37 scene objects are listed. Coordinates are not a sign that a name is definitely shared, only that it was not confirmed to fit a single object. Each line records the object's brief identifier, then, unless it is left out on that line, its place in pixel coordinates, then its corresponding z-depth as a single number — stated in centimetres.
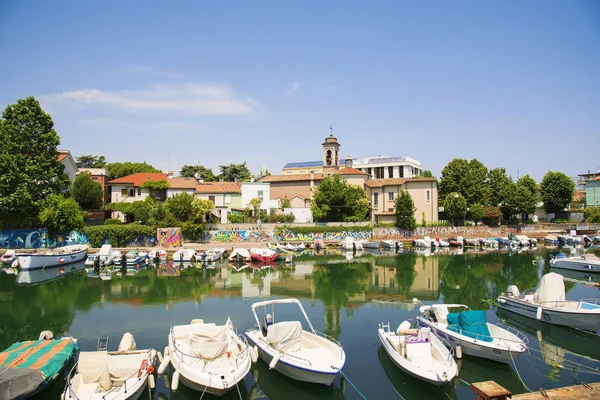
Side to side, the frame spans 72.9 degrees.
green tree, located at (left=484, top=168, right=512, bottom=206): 6625
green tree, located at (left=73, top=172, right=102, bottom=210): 5412
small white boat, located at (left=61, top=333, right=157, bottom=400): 1124
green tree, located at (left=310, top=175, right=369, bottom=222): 5869
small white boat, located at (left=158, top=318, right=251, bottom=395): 1184
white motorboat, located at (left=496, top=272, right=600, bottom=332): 1861
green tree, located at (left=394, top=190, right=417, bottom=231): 5769
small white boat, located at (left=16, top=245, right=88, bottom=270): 3819
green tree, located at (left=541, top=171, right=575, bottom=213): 7075
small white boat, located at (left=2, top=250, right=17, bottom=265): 4200
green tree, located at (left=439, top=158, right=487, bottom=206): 6625
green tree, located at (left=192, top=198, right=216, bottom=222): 5159
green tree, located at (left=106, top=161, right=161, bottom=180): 7838
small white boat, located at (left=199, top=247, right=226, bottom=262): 4375
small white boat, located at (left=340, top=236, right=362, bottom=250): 5366
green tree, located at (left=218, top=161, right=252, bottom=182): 8869
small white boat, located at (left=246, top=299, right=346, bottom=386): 1281
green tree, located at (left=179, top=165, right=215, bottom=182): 8556
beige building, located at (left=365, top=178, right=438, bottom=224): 6078
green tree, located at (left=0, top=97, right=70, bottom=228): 4347
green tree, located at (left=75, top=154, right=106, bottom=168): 9120
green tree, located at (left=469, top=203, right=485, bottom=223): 6222
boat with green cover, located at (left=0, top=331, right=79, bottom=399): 1122
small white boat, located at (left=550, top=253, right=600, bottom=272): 3486
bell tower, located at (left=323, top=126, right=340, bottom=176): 6962
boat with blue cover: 1473
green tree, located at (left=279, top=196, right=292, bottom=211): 6362
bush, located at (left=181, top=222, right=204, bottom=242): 5091
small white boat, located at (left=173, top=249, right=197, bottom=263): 4288
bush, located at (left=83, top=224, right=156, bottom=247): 4788
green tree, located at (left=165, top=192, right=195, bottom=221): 5109
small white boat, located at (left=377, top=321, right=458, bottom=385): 1266
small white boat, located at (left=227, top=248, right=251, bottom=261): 4409
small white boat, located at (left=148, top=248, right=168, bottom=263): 4344
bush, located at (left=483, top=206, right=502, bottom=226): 6219
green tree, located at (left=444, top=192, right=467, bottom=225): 6028
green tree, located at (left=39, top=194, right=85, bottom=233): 4472
